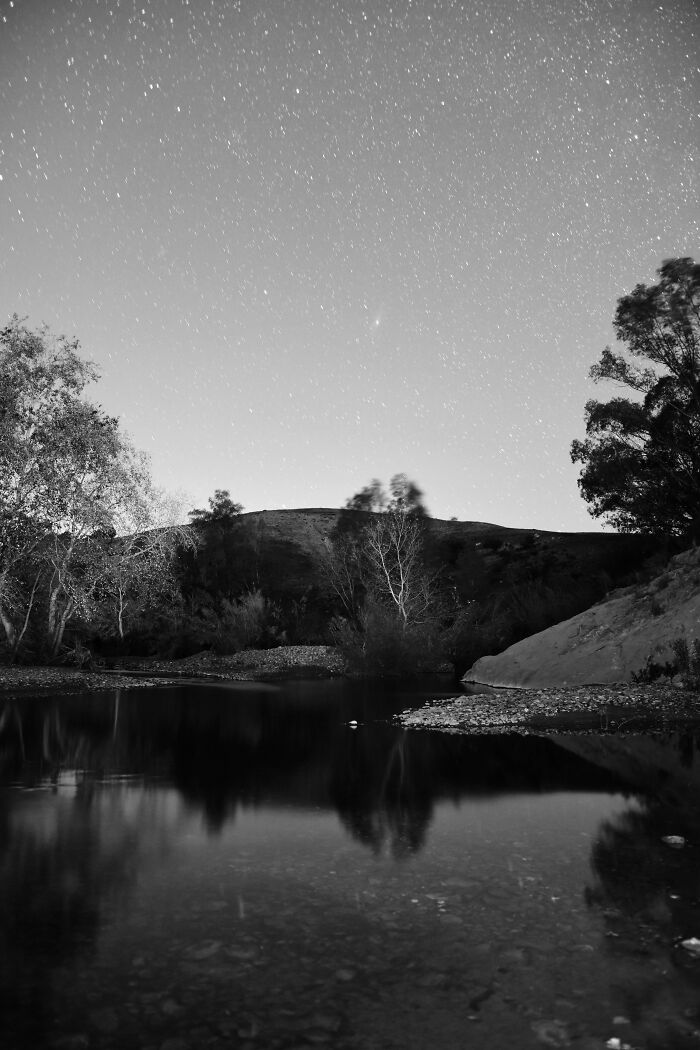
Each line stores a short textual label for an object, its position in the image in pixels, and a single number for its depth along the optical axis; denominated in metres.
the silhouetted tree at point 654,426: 27.86
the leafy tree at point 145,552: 31.33
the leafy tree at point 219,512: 75.06
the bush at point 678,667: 18.05
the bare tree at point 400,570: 47.38
